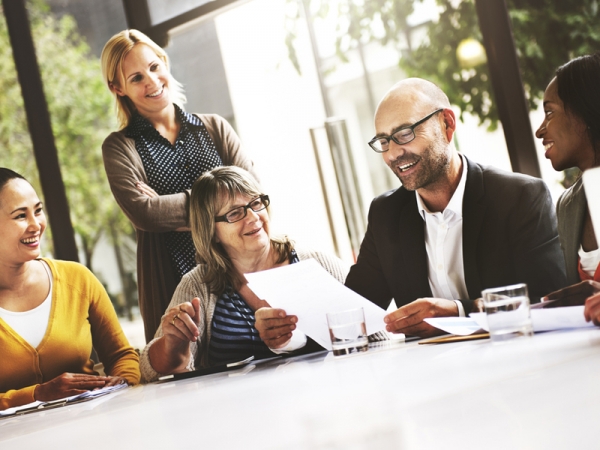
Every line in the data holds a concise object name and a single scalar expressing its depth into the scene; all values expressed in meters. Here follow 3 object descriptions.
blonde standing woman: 3.16
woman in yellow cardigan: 2.74
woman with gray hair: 2.44
